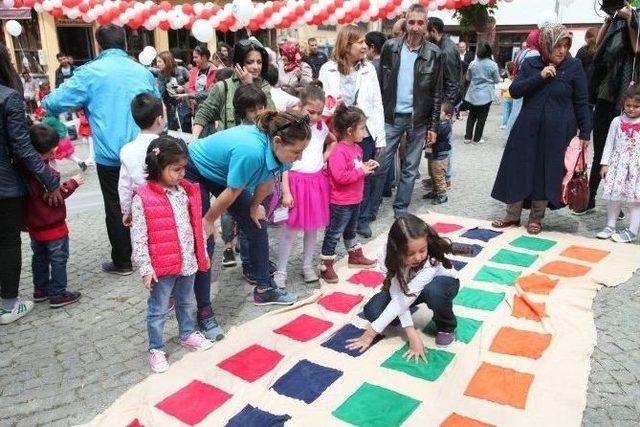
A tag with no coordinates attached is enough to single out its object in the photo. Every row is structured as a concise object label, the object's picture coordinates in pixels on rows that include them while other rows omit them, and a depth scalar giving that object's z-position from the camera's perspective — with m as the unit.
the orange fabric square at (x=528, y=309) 3.21
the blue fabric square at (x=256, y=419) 2.27
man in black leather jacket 4.55
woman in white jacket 4.26
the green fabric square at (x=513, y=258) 4.01
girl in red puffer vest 2.52
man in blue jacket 3.64
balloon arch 7.36
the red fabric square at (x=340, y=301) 3.37
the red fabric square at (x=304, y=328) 3.03
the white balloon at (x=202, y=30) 7.81
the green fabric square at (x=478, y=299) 3.35
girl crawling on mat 2.64
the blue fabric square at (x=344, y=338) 2.86
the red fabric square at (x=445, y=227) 4.79
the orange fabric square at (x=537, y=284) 3.55
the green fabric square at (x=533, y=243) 4.34
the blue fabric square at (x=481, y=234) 4.56
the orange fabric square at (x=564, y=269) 3.81
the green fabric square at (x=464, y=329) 2.98
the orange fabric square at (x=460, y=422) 2.26
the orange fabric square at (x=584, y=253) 4.10
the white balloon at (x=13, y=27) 10.74
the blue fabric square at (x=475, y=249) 4.18
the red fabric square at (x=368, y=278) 3.72
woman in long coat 4.26
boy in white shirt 3.12
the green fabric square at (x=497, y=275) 3.70
